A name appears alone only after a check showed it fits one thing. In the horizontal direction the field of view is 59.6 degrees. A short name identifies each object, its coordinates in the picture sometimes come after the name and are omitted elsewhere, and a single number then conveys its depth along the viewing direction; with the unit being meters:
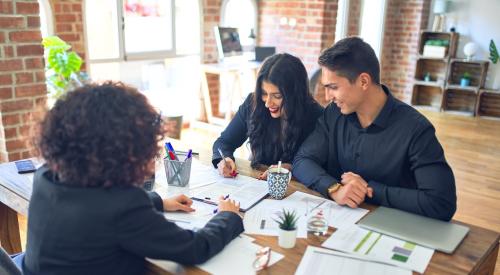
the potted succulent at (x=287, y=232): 1.17
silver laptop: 1.21
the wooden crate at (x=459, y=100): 6.60
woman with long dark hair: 1.96
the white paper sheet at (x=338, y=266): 1.07
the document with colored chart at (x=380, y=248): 1.12
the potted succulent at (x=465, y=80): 6.42
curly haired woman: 0.96
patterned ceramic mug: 1.47
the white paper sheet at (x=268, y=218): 1.27
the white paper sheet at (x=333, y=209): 1.34
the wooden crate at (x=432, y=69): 6.75
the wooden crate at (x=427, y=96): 6.88
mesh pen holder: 1.57
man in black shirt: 1.43
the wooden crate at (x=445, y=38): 6.43
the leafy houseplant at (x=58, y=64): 3.16
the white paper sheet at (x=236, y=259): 1.06
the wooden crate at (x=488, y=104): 6.40
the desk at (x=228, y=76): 4.69
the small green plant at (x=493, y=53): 6.15
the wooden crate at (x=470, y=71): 6.30
